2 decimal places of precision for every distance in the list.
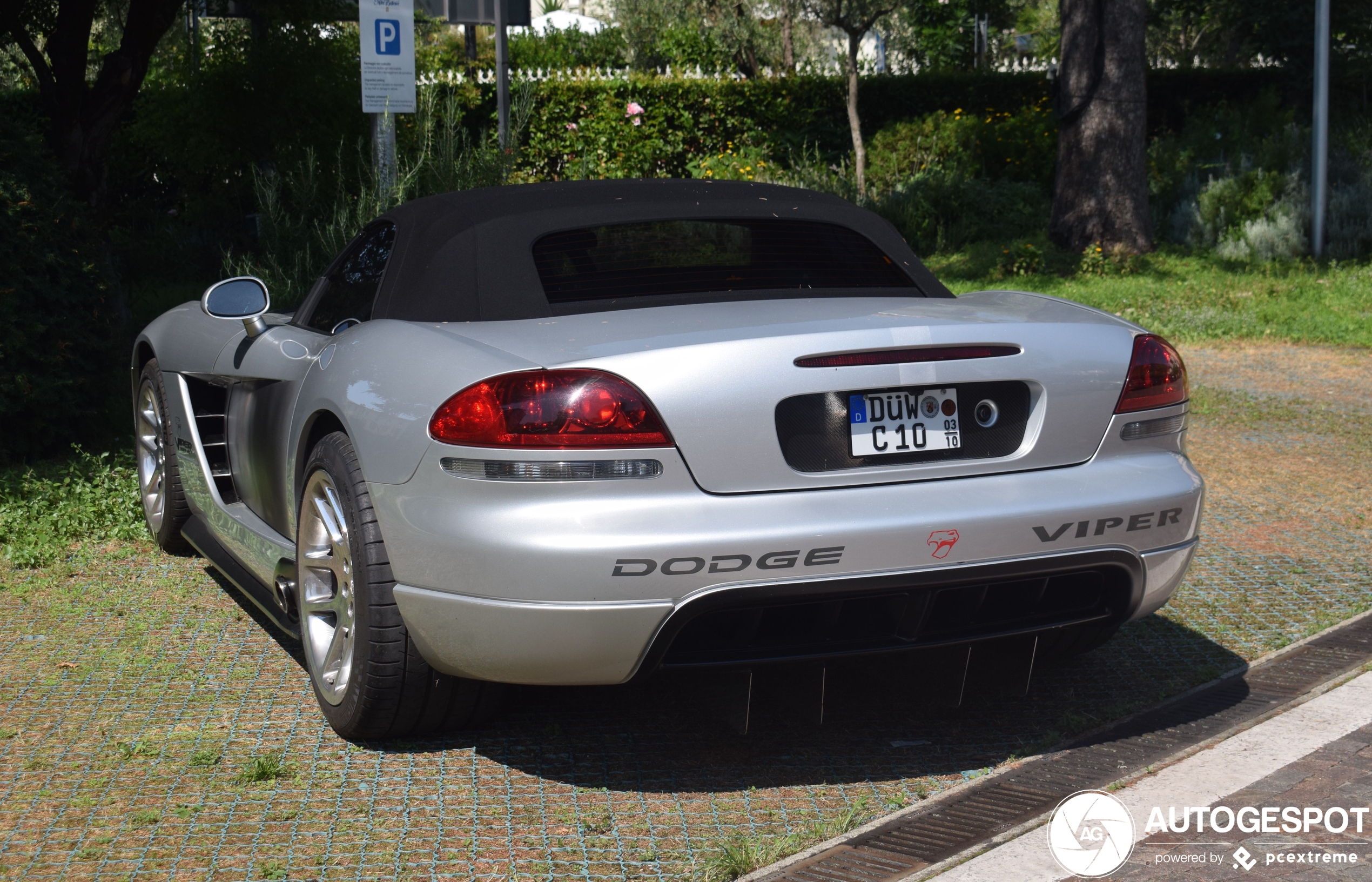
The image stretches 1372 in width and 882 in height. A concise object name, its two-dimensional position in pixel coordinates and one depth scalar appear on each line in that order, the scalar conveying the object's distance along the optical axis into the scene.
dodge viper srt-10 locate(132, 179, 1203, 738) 3.07
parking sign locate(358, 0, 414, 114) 10.71
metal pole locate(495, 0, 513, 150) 17.83
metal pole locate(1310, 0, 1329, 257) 14.37
